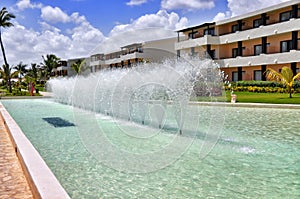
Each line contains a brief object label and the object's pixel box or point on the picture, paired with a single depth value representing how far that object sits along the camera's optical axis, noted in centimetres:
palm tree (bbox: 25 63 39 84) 7143
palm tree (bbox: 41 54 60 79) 6903
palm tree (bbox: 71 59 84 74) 5466
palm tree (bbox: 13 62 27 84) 7754
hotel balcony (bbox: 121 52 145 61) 3940
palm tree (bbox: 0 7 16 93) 3666
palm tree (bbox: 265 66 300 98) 1936
